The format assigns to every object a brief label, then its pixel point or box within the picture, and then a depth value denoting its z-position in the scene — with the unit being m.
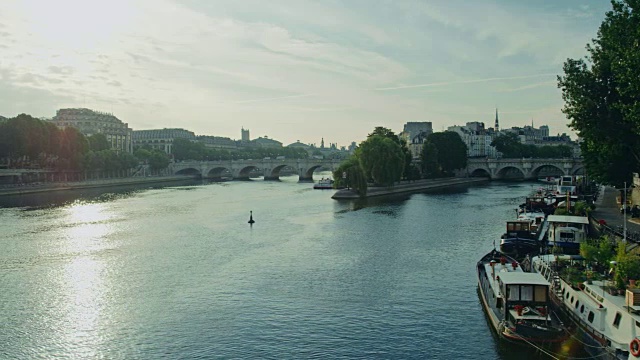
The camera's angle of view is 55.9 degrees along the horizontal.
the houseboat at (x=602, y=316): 21.67
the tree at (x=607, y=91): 37.29
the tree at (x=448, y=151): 137.00
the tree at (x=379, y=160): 96.50
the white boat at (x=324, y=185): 118.88
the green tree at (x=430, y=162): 131.00
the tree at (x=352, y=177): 92.44
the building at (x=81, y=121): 196.75
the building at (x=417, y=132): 196.95
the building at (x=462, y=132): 198.75
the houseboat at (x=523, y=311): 24.31
